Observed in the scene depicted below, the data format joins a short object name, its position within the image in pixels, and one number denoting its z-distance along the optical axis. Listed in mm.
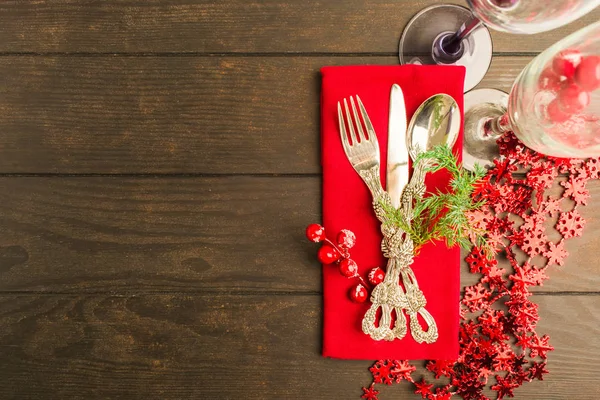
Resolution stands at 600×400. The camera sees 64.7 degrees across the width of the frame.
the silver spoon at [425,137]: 574
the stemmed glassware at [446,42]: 598
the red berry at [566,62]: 435
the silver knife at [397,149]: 580
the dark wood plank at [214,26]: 612
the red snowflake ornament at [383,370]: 615
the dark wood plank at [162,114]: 617
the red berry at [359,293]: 587
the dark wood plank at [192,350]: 623
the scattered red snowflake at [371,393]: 619
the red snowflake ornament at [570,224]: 607
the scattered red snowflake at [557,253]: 609
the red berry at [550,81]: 439
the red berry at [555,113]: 440
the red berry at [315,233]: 573
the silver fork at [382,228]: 583
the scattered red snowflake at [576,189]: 603
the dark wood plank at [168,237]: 617
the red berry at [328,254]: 577
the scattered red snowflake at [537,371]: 611
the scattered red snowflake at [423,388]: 615
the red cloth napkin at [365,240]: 594
